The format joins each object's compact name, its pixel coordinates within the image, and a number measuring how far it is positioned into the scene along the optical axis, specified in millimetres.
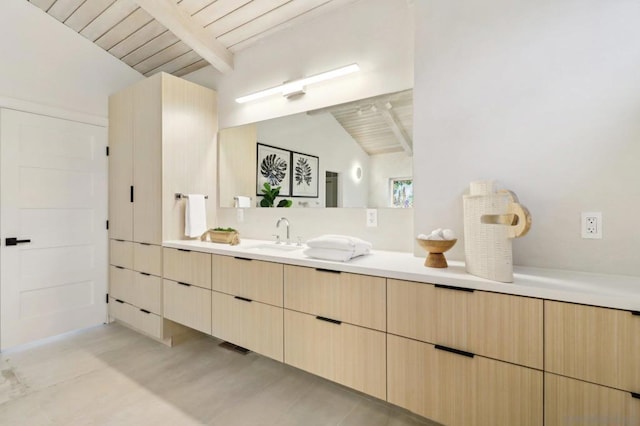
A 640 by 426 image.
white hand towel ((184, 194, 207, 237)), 2711
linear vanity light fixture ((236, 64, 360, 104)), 2170
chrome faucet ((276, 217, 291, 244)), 2434
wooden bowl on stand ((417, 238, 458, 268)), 1465
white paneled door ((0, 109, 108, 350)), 2535
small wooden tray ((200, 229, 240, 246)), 2479
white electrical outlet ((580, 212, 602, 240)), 1365
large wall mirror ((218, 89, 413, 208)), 2037
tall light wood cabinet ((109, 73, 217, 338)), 2627
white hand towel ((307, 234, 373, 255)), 1690
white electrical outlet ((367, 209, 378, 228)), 2137
